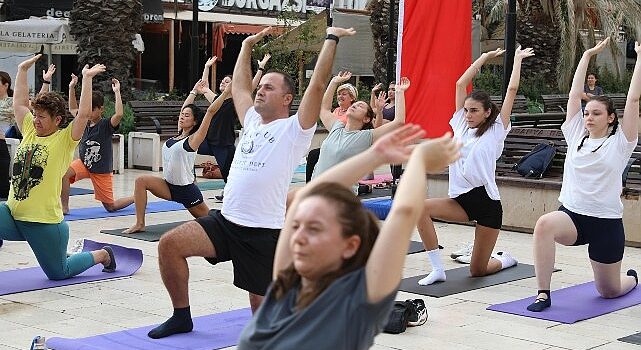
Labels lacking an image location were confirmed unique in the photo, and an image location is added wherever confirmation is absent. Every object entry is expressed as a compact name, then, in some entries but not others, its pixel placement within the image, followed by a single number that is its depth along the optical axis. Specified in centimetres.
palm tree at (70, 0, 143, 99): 2030
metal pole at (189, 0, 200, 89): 2036
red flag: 1163
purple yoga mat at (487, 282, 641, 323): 800
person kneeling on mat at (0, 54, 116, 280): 828
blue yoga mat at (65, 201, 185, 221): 1284
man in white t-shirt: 630
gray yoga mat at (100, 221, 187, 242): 1130
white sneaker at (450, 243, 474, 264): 1045
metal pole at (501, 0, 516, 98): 1422
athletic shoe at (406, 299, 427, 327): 748
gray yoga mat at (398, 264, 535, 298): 888
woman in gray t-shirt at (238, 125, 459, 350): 316
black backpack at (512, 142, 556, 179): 1241
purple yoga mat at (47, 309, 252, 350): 667
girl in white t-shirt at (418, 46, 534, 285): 892
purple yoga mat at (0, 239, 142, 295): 866
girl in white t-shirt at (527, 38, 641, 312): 801
